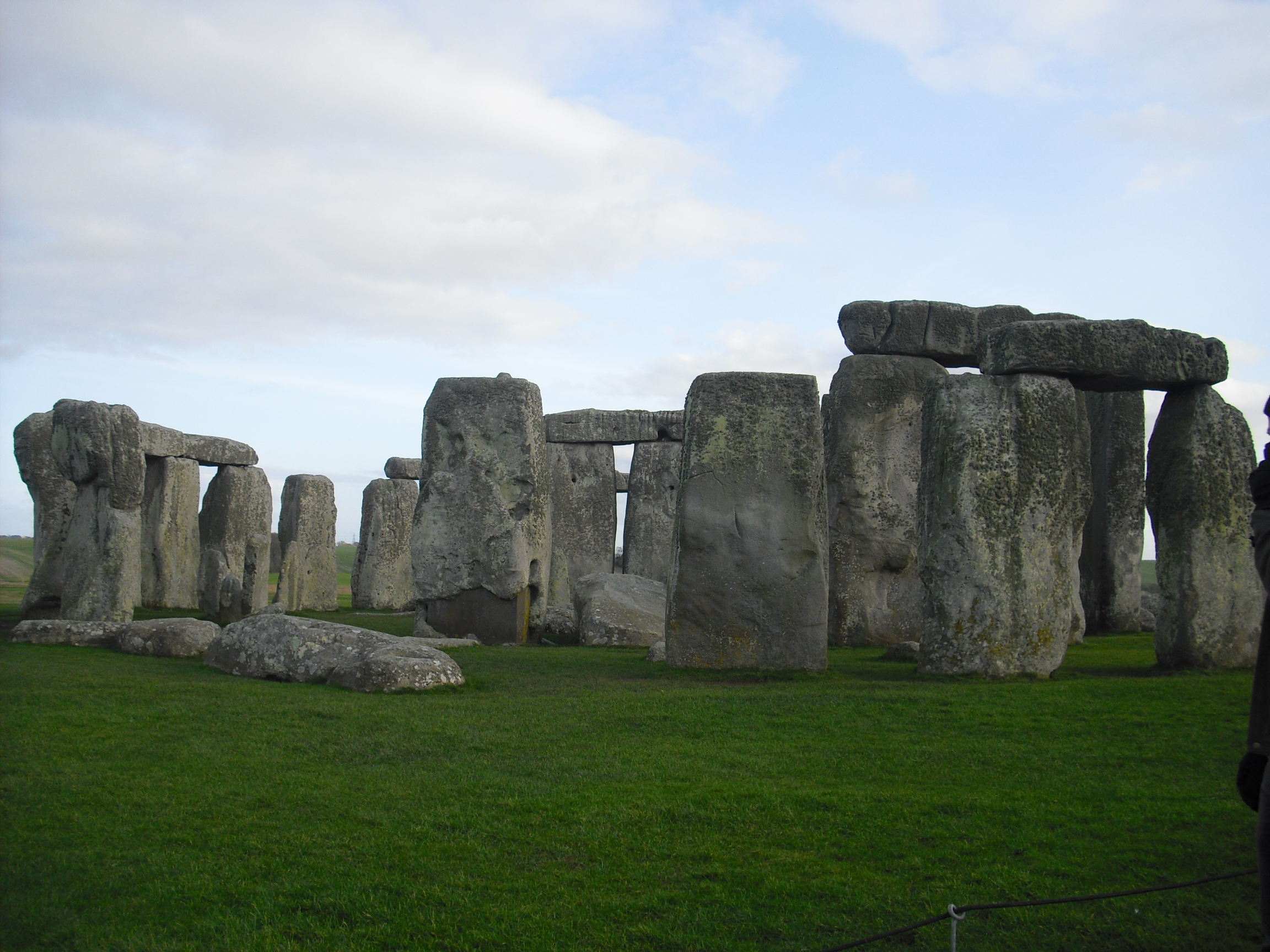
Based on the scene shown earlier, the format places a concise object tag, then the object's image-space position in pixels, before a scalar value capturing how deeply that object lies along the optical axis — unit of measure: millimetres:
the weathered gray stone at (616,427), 20172
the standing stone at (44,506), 12133
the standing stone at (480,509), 12117
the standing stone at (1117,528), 13625
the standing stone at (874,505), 12039
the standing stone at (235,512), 17781
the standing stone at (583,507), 20031
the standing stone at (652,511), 20016
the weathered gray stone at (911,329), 12438
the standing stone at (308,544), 17844
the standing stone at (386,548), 19625
